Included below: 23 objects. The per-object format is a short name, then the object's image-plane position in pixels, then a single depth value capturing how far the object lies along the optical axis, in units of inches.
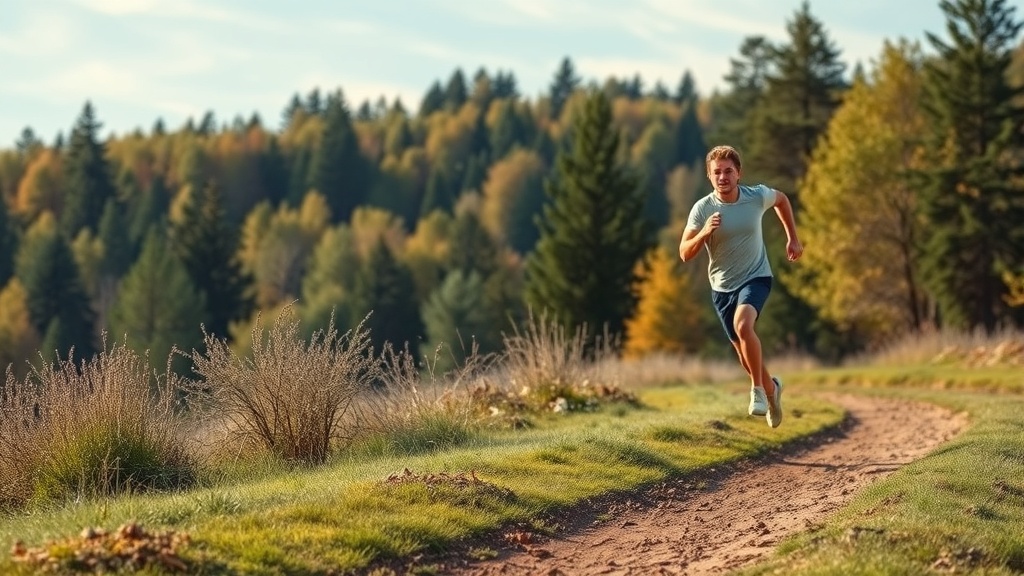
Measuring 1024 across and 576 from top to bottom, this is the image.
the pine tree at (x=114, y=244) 4840.1
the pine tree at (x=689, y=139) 6845.5
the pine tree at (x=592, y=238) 1905.8
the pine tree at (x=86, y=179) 5359.3
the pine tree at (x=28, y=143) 7101.9
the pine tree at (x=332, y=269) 4069.9
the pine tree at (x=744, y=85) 3336.6
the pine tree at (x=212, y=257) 3344.0
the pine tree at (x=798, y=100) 2220.7
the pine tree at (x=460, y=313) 3294.8
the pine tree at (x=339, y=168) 6486.2
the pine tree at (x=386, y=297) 3609.7
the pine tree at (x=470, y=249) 4138.8
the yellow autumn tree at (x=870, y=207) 1662.2
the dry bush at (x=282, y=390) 468.4
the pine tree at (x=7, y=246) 4728.8
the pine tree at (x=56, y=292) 3659.0
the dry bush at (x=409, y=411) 506.6
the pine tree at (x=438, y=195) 6269.7
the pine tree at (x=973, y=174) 1556.3
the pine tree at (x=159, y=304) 3026.6
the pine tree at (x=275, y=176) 6929.1
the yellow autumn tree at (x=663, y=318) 2477.9
